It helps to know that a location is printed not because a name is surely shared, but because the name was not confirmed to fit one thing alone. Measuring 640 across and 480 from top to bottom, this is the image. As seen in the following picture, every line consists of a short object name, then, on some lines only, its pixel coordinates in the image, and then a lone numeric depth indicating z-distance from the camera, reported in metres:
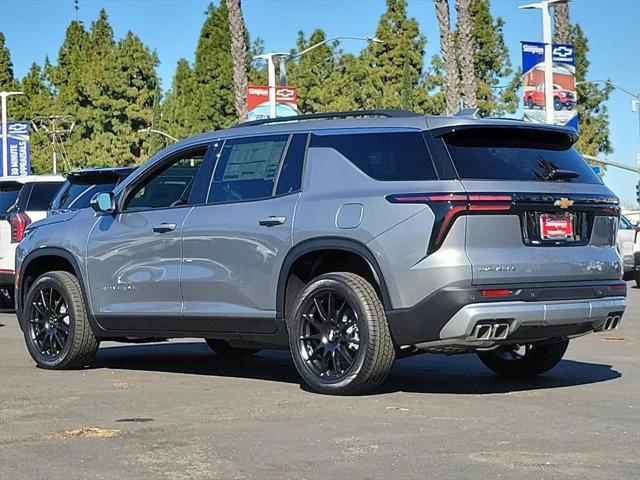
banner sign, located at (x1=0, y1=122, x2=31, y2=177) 53.25
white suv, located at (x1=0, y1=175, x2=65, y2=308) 16.73
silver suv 8.14
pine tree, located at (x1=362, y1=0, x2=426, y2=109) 57.88
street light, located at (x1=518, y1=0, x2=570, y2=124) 30.94
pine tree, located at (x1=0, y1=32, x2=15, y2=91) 86.88
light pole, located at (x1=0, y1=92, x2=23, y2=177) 53.69
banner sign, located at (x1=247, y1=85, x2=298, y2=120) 34.66
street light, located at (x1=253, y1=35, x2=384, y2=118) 40.47
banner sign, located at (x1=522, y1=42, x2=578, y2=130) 30.86
